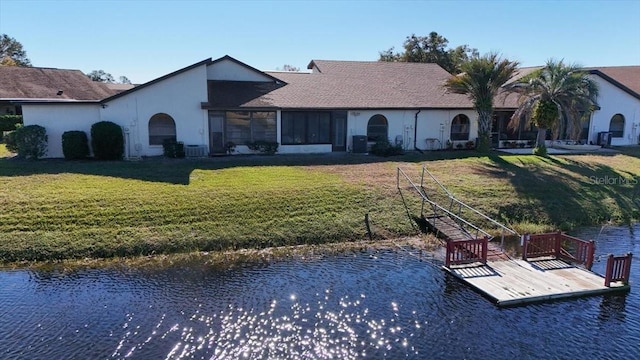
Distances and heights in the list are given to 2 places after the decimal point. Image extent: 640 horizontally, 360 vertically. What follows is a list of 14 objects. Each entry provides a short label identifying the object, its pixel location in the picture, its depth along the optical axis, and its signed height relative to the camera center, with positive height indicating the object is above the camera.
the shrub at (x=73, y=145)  21.56 -1.16
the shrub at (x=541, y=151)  26.45 -1.50
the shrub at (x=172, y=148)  23.11 -1.38
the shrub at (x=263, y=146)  25.03 -1.31
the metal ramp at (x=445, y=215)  14.47 -3.47
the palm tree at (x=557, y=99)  24.61 +1.43
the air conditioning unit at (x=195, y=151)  23.61 -1.52
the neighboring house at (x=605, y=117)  30.52 +0.57
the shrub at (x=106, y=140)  21.72 -0.92
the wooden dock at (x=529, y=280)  11.28 -4.14
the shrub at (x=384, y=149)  25.89 -1.45
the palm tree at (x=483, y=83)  25.03 +2.34
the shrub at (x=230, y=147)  24.75 -1.36
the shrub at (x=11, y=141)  21.28 -1.02
